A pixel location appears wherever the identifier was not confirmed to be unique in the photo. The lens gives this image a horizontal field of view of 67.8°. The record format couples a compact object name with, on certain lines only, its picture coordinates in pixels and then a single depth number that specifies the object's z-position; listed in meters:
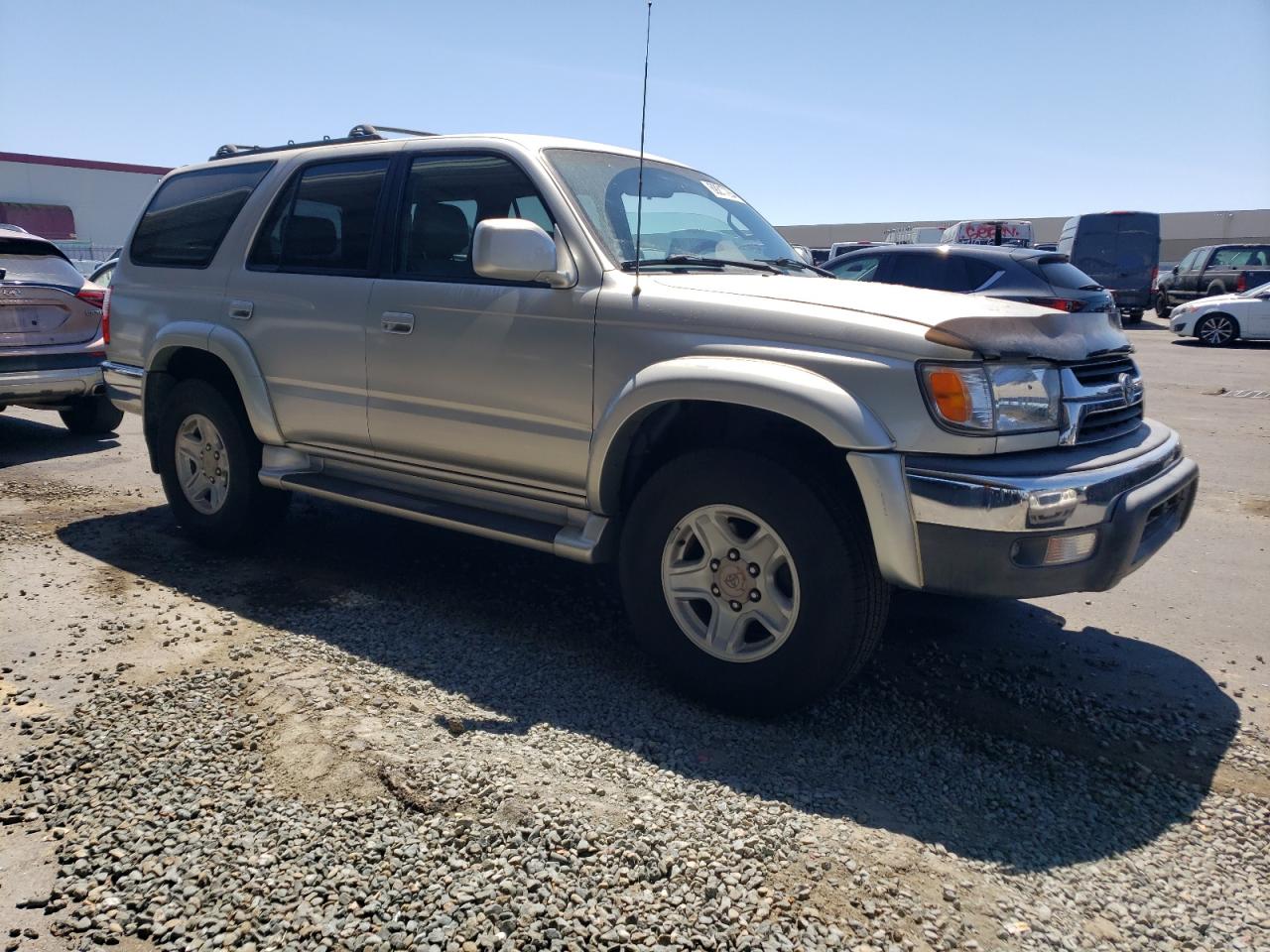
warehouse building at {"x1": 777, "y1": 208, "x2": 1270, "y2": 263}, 49.09
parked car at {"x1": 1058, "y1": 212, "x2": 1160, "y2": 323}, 21.47
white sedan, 17.50
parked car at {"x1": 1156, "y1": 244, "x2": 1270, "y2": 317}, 21.62
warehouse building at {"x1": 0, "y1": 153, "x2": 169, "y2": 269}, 40.75
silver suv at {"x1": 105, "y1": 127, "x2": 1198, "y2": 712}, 2.92
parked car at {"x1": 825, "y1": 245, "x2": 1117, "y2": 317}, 9.15
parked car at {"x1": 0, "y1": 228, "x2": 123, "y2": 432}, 7.34
